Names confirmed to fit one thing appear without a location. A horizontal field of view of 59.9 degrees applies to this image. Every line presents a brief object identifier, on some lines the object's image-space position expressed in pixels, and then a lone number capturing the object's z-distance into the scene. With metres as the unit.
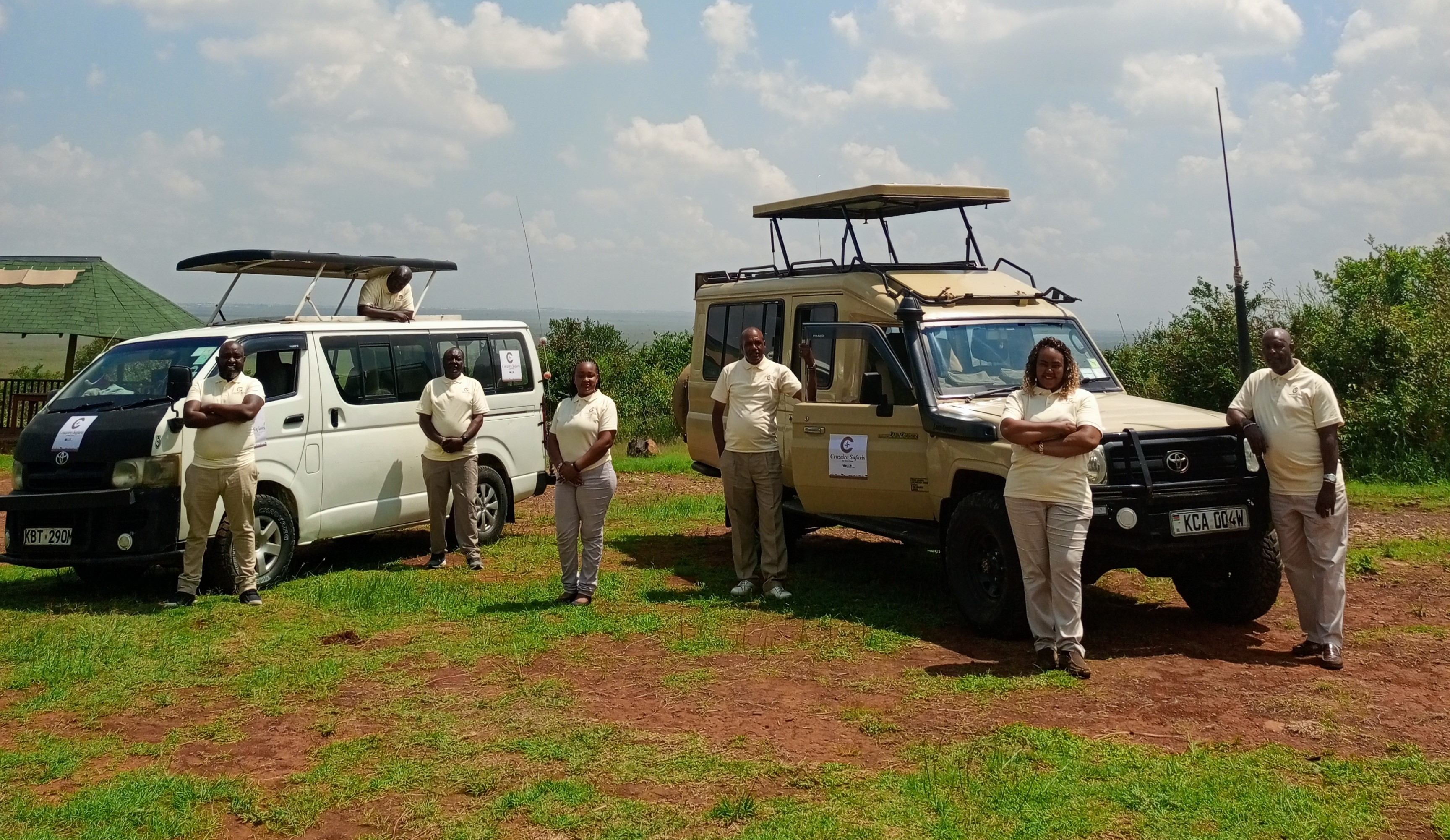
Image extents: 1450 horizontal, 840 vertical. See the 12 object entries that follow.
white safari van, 8.52
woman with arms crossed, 6.53
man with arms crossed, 8.38
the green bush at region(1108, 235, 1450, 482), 15.62
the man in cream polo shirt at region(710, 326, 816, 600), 8.64
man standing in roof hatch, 10.78
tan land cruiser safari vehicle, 6.98
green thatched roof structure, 22.50
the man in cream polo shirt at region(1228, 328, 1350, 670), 6.74
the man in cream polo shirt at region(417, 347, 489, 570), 9.93
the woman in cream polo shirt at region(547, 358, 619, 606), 8.24
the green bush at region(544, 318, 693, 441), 25.70
